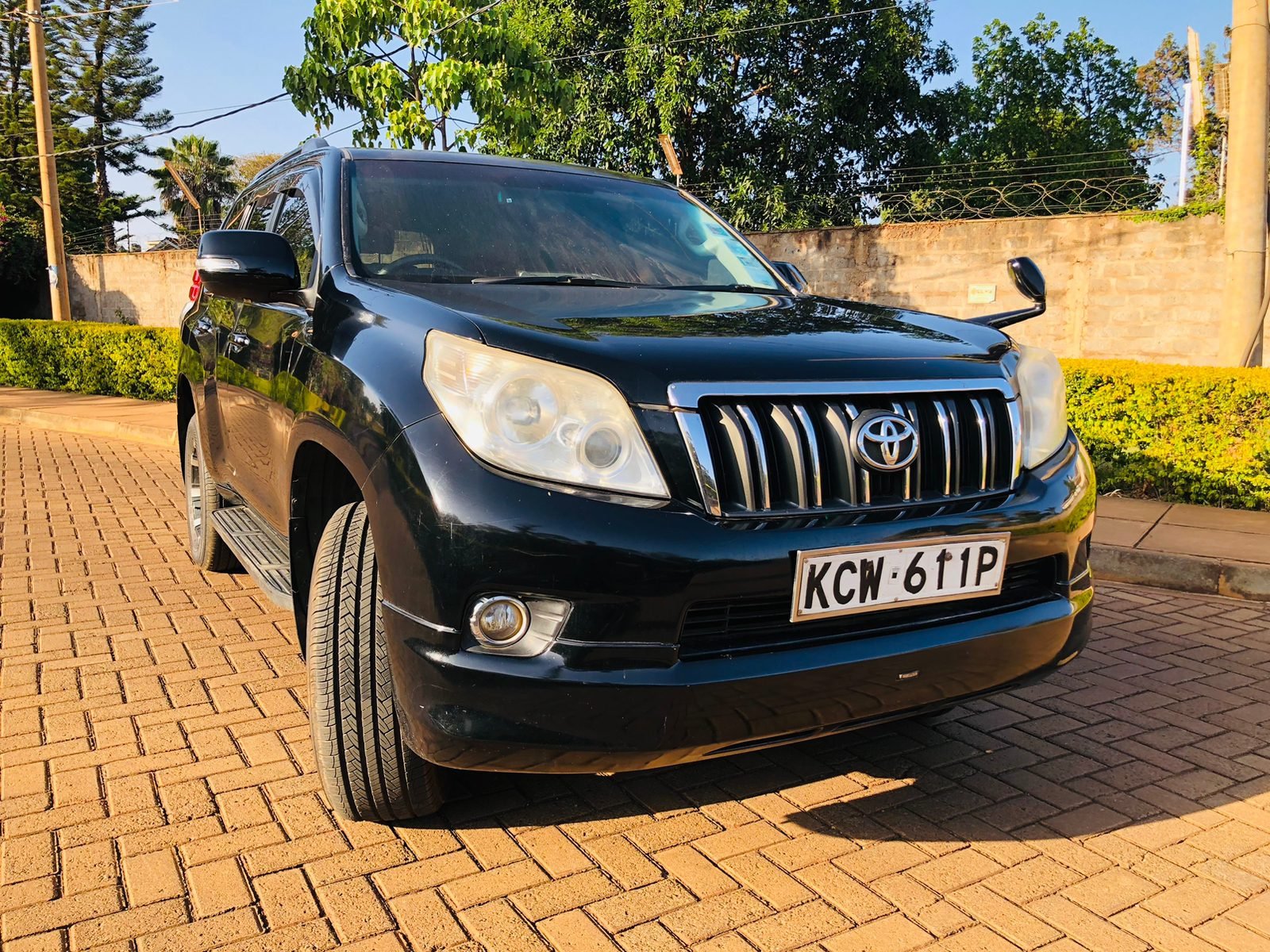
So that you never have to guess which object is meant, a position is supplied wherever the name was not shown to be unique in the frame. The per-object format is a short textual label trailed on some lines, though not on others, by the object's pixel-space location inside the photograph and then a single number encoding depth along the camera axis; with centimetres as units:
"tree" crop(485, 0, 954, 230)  1992
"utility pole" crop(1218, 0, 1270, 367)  712
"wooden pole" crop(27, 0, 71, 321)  1781
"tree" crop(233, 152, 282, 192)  6108
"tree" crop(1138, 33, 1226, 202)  3912
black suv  203
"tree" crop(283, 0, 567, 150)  1180
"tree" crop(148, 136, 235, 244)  4456
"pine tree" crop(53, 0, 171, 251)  4072
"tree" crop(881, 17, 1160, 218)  2684
